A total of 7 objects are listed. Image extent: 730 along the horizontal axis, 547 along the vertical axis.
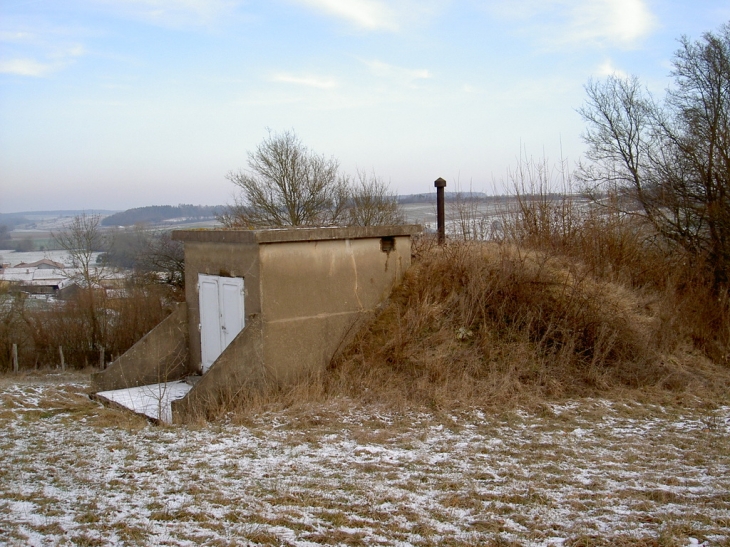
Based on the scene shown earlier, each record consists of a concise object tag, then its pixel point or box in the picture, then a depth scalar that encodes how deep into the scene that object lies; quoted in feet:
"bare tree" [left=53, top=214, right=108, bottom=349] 105.60
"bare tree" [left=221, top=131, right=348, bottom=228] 100.73
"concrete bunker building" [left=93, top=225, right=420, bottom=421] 25.62
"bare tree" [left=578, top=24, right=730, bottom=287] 44.55
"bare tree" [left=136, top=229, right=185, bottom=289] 102.94
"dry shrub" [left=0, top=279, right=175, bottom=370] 101.81
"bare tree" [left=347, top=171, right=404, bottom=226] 93.30
